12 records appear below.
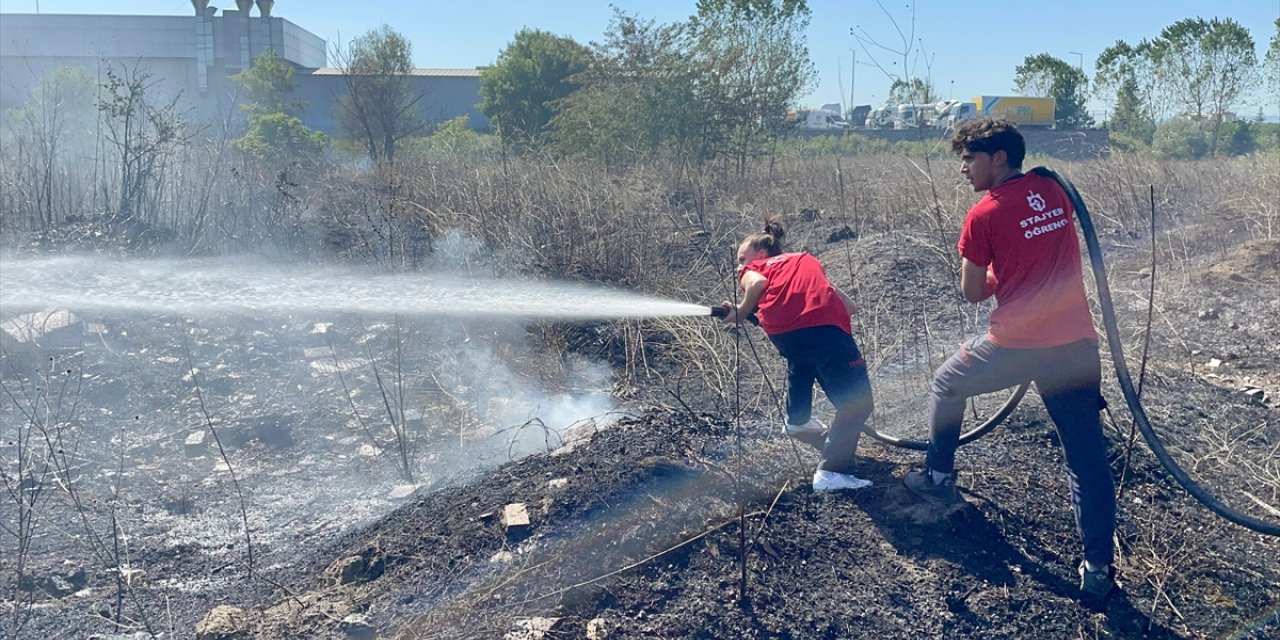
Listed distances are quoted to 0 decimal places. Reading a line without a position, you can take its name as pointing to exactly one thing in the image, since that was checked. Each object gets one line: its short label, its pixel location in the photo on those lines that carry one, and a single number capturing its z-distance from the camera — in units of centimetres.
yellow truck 3646
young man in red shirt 367
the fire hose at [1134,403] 390
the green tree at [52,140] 957
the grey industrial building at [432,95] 4622
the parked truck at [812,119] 1837
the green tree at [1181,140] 2109
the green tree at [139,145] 971
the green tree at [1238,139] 2684
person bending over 441
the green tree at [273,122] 1547
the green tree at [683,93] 1662
